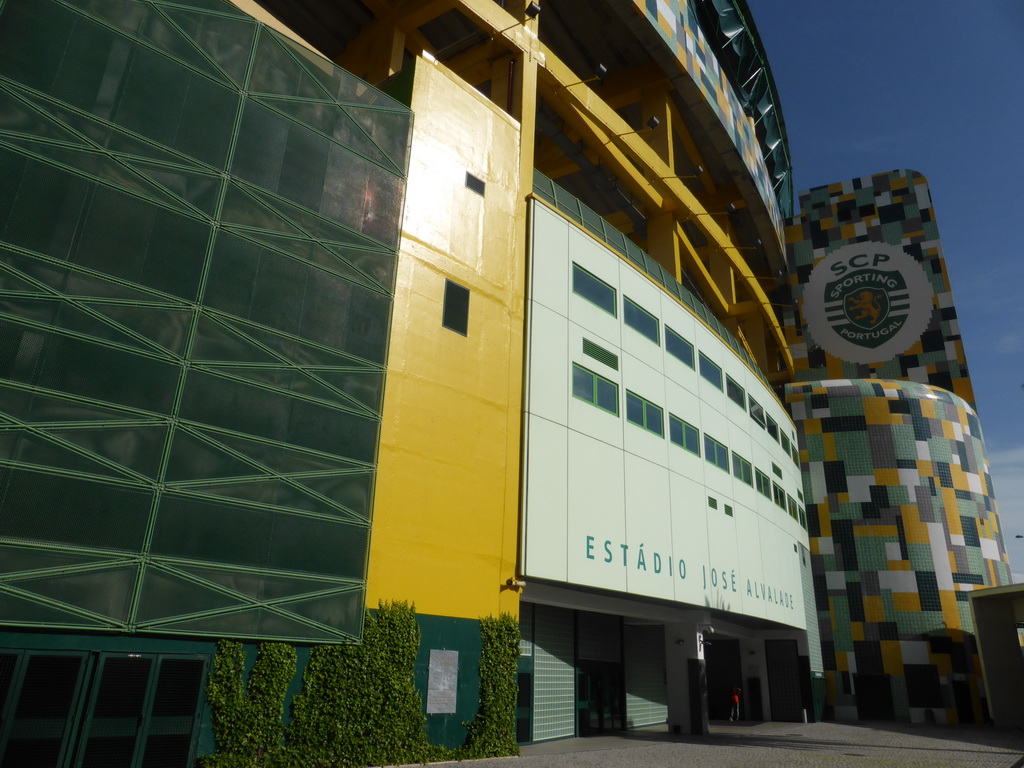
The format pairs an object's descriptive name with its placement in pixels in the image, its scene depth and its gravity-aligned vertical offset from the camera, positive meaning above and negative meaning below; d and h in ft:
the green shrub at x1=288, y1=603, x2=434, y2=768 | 49.29 -2.94
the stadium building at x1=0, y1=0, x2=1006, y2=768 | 43.32 +22.26
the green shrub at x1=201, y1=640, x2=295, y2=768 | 45.39 -3.03
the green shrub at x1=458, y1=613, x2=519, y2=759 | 59.88 -2.27
